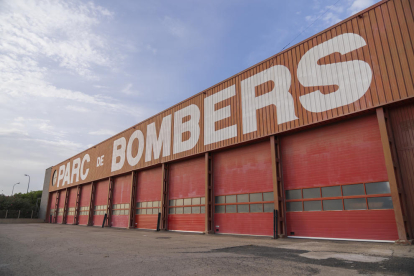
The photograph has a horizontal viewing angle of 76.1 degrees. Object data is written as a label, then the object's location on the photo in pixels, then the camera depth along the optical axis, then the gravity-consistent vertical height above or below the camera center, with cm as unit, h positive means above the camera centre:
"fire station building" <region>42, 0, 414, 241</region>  1207 +366
